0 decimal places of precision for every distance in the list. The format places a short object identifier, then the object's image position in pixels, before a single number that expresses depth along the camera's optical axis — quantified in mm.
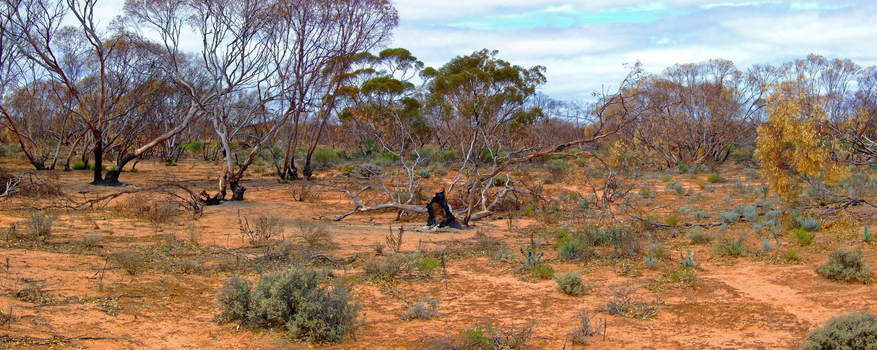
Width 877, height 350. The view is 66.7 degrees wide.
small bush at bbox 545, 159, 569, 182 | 23920
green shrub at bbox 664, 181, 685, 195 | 19328
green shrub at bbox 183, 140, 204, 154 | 38375
